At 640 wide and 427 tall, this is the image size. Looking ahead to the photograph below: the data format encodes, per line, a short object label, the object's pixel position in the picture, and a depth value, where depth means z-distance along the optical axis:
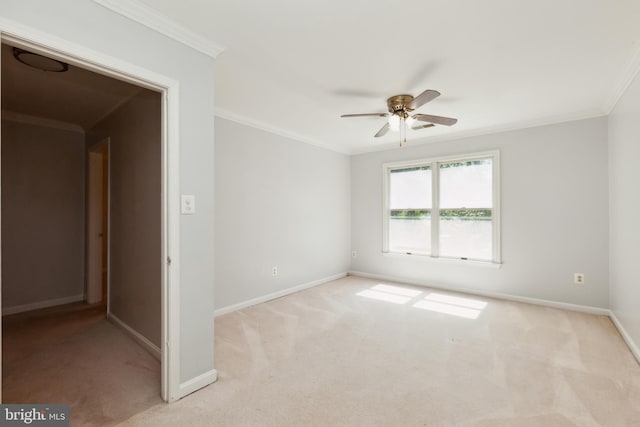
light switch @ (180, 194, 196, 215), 2.01
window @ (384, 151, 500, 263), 4.33
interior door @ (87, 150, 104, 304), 4.05
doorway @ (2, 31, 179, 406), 1.95
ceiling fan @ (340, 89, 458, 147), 2.96
